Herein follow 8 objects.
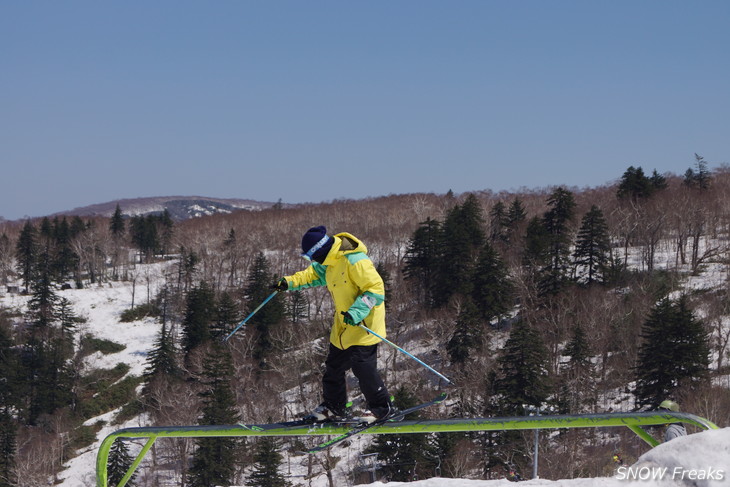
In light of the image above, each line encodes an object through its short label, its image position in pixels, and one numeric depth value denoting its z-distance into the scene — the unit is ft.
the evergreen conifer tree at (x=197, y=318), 219.20
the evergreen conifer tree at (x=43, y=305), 239.09
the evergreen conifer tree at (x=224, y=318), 213.46
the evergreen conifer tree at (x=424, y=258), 232.32
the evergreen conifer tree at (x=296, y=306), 223.71
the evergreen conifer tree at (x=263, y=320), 203.41
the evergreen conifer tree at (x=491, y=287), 194.90
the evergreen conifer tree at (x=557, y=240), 199.93
